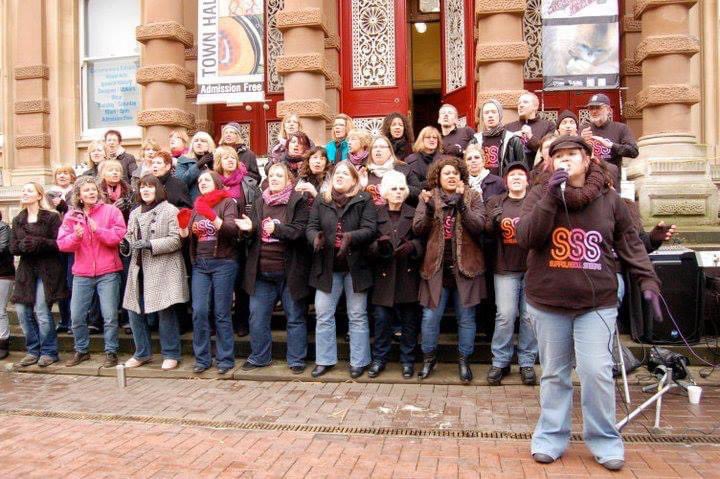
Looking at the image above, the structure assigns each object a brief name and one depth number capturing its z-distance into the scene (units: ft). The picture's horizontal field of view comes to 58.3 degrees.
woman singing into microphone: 13.88
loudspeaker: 21.95
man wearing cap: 23.95
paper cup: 18.40
